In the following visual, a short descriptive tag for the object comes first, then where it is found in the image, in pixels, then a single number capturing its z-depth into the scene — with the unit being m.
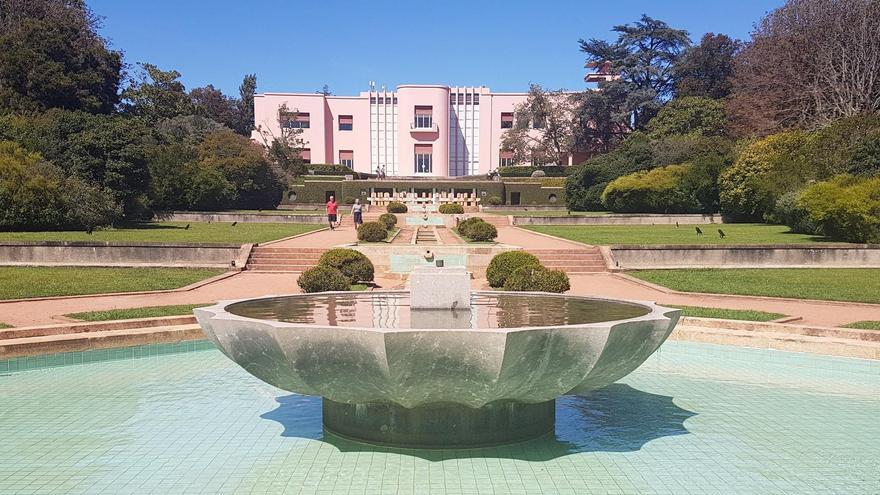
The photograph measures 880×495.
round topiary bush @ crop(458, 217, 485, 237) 22.26
